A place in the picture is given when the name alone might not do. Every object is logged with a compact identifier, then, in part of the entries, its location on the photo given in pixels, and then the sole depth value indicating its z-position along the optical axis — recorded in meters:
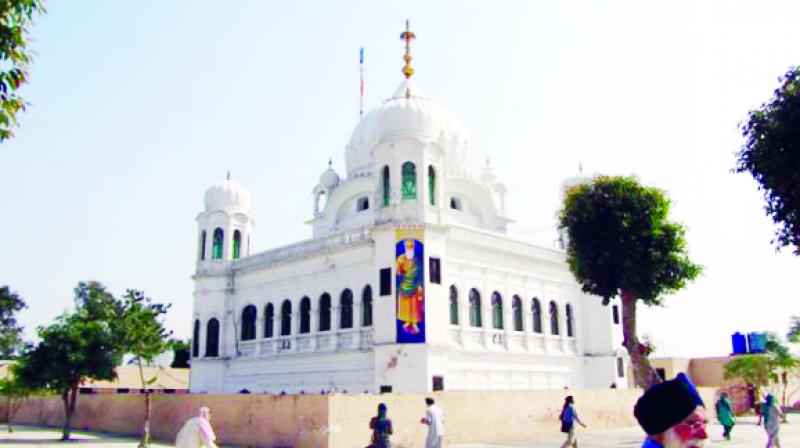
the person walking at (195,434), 9.71
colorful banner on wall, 26.16
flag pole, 41.74
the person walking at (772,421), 16.20
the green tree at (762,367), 33.16
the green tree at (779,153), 14.44
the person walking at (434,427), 13.93
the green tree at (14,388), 25.61
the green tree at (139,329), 23.48
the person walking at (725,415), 20.56
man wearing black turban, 3.19
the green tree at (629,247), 23.22
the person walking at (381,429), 12.70
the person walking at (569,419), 16.00
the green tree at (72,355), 23.88
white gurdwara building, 27.66
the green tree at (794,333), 35.81
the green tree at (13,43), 8.10
